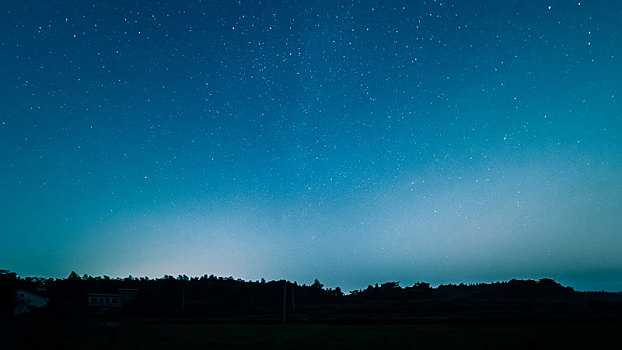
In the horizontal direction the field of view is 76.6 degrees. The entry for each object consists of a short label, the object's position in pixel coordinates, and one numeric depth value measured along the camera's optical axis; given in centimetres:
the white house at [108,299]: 7800
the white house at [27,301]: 6419
